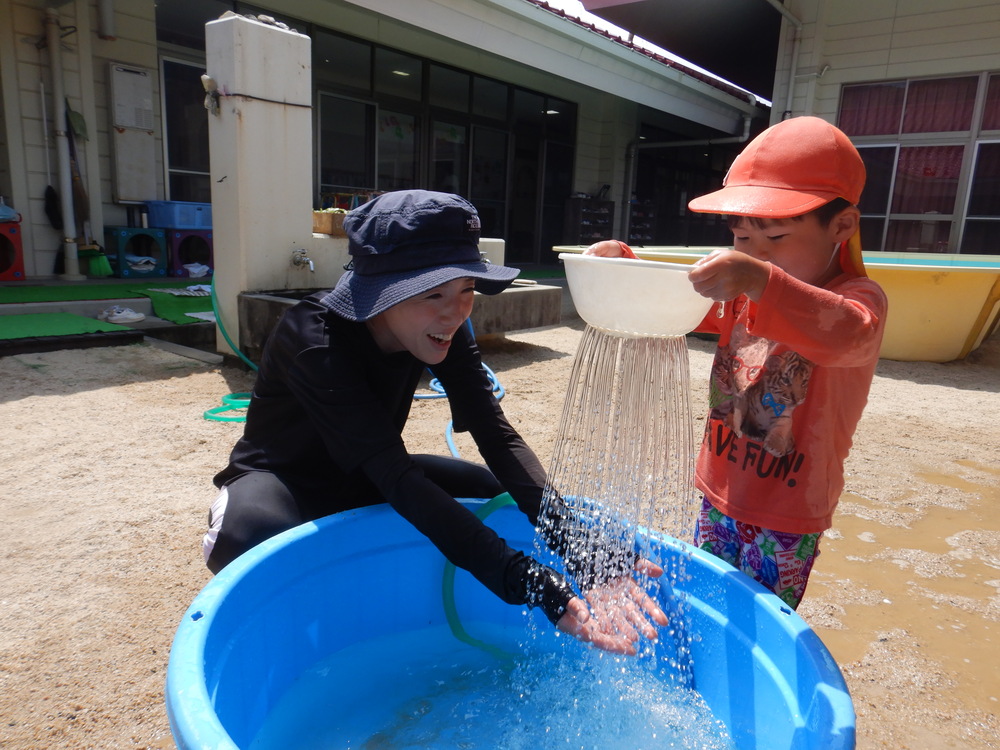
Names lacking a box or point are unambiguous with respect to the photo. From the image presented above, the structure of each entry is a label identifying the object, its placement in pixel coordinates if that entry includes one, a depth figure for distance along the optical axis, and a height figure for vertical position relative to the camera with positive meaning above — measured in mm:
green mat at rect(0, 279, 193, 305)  4988 -590
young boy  1043 -177
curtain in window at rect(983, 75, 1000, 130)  7832 +1727
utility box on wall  6250 +779
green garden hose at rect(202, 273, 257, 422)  3174 -886
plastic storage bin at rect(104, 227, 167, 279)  6316 -314
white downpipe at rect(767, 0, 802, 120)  8594 +2321
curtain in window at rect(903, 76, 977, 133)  7988 +1776
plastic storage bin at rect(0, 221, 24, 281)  5664 -359
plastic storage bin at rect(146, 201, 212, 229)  6457 +58
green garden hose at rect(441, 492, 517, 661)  1738 -969
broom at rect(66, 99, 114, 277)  5945 +176
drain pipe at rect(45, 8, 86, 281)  5742 +567
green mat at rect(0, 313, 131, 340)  4129 -705
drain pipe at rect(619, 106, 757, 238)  12289 +1437
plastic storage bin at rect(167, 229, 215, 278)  6637 -307
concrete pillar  3736 +382
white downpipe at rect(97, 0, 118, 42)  5938 +1713
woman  1286 -408
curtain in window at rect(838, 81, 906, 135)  8367 +1778
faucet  4152 -199
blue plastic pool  1064 -778
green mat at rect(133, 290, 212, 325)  5027 -659
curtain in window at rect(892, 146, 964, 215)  8227 +926
